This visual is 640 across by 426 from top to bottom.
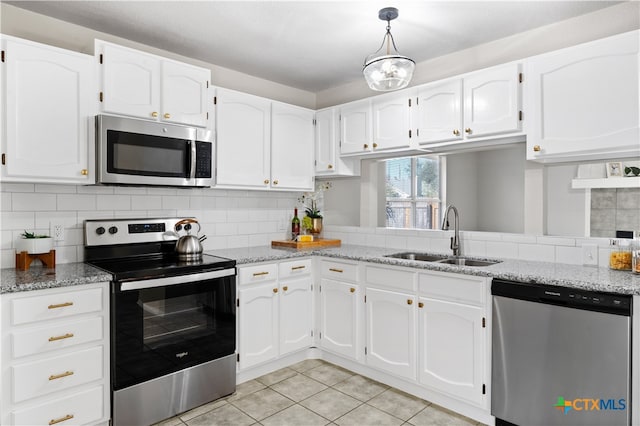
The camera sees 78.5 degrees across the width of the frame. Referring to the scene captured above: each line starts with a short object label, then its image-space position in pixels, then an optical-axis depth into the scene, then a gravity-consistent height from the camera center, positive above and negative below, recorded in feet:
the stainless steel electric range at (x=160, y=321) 7.23 -2.24
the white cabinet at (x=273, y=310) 9.36 -2.53
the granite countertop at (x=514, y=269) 6.32 -1.11
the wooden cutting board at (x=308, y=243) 11.12 -0.95
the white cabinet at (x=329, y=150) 11.88 +1.91
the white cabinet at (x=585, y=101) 6.92 +2.10
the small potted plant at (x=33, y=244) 7.50 -0.65
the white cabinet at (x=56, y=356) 6.19 -2.45
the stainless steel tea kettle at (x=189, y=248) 8.96 -0.86
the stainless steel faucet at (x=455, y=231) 9.78 -0.48
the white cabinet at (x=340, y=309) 9.89 -2.56
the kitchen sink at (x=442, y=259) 9.24 -1.19
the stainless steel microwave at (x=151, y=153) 7.88 +1.25
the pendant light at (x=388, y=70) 7.34 +2.68
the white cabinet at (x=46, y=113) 7.02 +1.84
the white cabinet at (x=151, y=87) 8.05 +2.75
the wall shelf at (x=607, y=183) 7.77 +0.61
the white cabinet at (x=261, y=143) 10.13 +1.90
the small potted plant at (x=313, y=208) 12.83 +0.12
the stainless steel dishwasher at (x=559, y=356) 6.06 -2.41
